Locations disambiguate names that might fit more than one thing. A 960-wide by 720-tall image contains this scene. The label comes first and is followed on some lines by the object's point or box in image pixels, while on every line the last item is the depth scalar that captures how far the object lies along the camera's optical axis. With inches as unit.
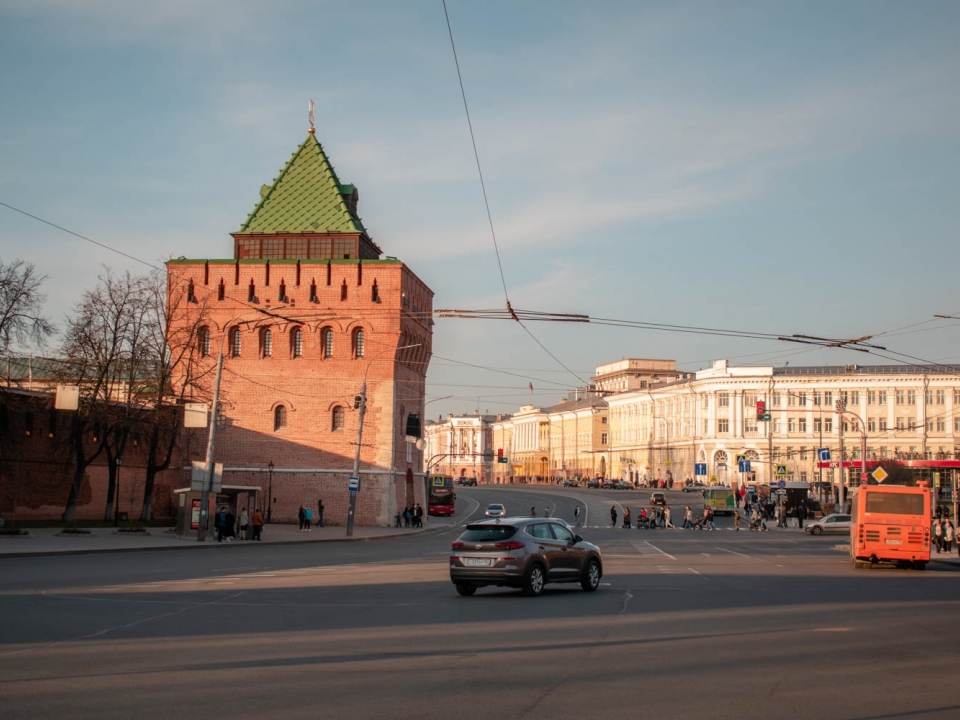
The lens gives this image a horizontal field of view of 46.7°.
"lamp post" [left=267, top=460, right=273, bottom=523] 2549.2
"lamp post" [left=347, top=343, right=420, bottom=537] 2065.7
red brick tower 2566.4
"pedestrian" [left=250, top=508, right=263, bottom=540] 1832.4
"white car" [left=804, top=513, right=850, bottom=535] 2479.1
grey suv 828.6
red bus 3595.0
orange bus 1285.7
